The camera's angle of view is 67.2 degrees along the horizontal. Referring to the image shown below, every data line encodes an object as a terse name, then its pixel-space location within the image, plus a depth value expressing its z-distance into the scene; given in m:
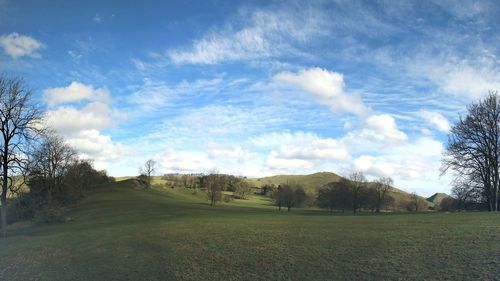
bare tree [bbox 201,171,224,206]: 97.81
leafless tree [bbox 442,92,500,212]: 53.31
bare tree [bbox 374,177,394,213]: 103.68
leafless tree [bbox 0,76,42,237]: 37.69
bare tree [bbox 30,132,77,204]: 75.88
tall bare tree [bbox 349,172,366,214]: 96.06
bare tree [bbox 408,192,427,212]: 150.77
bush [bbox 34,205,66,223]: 57.72
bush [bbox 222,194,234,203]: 116.31
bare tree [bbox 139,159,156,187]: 144.00
